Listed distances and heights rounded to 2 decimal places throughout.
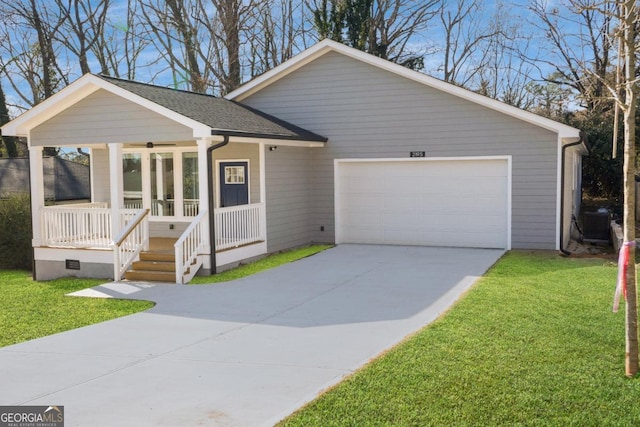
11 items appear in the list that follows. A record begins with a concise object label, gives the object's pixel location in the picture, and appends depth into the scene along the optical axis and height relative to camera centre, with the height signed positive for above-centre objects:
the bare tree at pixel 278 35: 30.16 +7.06
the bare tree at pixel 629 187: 5.61 -0.11
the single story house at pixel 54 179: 21.62 +0.12
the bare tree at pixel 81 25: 30.27 +7.67
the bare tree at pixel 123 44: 31.61 +7.10
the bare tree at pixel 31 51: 29.48 +6.63
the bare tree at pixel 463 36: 32.72 +7.44
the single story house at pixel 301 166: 12.40 +0.29
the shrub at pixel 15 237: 16.28 -1.43
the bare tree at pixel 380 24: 25.33 +6.79
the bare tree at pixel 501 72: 32.25 +5.77
